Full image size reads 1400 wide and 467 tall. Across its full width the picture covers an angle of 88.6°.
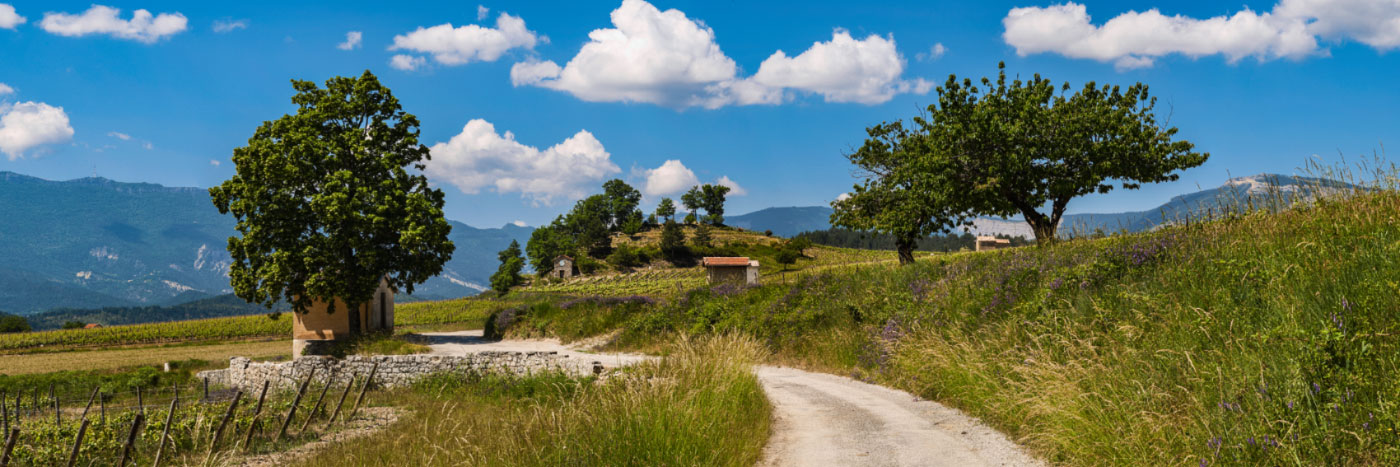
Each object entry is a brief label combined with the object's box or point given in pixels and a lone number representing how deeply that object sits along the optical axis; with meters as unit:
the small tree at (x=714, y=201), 176.00
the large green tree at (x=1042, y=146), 35.66
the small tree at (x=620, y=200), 167.88
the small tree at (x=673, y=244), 118.00
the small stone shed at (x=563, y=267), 114.00
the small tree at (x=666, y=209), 176.75
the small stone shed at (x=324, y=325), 36.88
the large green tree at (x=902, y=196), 37.88
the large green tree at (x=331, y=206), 33.12
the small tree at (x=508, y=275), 108.81
